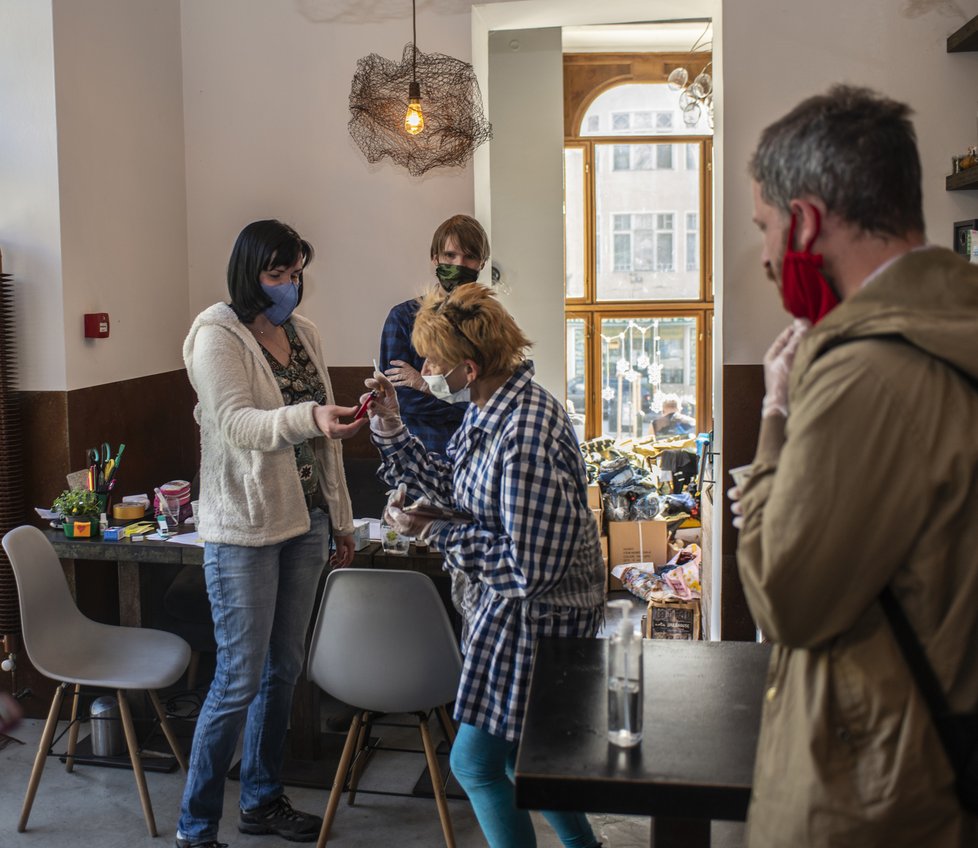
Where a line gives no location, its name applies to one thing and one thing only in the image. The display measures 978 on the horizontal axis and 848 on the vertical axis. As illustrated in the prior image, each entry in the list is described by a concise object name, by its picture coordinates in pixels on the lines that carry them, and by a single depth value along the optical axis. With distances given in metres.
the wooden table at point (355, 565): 3.35
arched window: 7.74
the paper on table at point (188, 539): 3.37
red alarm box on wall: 3.88
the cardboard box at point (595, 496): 6.09
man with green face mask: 3.61
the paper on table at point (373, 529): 3.58
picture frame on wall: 3.70
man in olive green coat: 1.13
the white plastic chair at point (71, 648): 3.03
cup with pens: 3.64
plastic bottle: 1.67
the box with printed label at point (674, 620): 4.38
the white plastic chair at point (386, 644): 2.67
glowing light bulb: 4.01
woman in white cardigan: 2.68
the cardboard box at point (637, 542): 5.95
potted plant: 3.48
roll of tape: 3.69
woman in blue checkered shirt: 2.13
